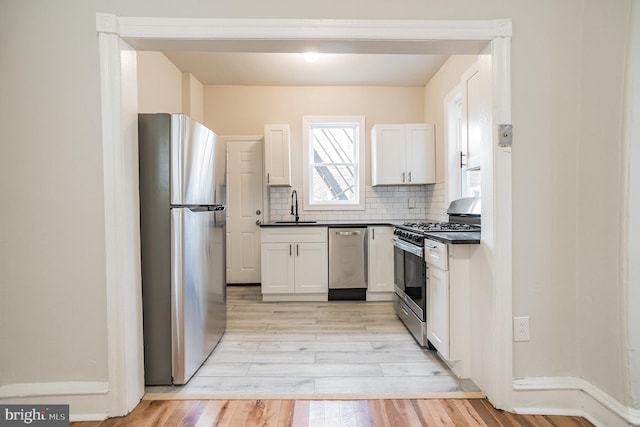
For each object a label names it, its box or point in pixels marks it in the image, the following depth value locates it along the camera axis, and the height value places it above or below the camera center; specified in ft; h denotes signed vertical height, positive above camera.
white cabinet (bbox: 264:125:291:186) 14.02 +2.25
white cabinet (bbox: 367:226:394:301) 12.46 -2.02
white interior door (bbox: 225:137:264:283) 15.17 -0.02
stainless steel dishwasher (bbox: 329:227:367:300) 12.50 -1.98
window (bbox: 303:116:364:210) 14.98 +2.02
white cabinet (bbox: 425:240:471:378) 6.63 -2.08
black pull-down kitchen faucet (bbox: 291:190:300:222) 14.62 +0.00
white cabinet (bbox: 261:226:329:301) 12.38 -2.06
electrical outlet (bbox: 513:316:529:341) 5.61 -2.12
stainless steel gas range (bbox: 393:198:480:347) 8.02 -1.38
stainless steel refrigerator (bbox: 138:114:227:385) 6.23 -0.71
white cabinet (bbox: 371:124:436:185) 13.34 +2.17
